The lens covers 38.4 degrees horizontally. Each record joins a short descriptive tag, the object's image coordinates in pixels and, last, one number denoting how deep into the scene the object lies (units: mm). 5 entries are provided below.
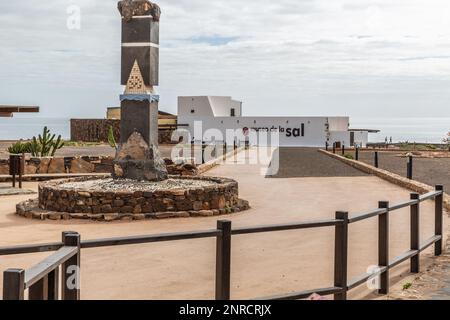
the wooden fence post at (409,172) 19394
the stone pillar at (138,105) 13422
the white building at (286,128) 59250
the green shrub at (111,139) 25972
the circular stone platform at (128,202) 11477
